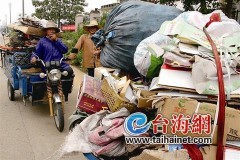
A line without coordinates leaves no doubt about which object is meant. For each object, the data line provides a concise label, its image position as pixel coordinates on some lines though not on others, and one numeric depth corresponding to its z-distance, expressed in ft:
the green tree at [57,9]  88.74
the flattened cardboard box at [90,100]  8.48
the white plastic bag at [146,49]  7.67
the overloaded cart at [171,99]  6.02
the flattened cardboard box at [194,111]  6.01
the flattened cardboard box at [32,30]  18.04
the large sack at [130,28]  8.84
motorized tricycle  15.78
